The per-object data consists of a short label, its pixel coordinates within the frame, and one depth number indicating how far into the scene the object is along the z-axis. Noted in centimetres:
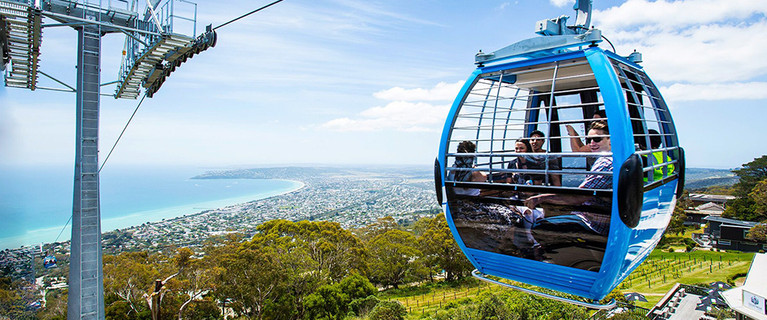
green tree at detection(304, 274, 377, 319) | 1380
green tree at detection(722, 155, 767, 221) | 2834
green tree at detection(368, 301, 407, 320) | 1245
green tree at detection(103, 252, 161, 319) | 1178
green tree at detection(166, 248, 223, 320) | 1241
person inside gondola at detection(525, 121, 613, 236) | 225
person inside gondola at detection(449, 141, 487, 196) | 290
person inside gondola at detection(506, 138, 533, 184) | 270
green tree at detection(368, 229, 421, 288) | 1878
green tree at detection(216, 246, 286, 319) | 1341
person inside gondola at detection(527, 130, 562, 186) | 266
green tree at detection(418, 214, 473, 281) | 2008
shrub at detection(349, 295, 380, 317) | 1395
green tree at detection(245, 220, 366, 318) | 1502
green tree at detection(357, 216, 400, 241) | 2139
